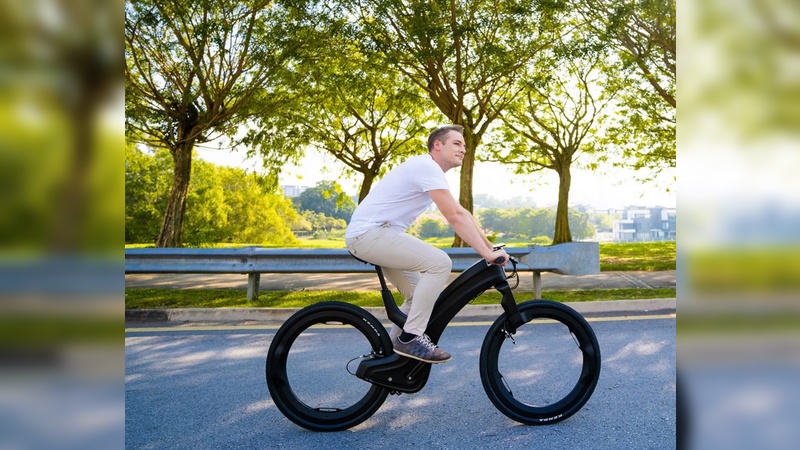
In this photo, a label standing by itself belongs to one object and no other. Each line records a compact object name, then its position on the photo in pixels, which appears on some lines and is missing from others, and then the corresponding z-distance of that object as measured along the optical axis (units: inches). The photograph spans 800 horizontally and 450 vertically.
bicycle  161.8
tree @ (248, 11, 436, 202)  703.7
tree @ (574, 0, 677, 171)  656.4
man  158.7
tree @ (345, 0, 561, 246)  644.1
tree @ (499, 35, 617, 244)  997.2
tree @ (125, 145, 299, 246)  1414.9
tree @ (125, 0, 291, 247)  677.9
